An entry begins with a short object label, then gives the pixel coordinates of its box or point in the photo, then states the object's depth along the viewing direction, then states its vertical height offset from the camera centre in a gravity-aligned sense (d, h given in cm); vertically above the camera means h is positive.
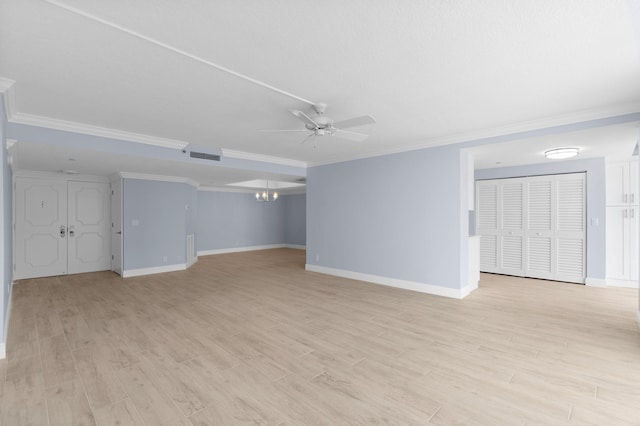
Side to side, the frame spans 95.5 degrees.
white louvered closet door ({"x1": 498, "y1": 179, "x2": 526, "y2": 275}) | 634 -36
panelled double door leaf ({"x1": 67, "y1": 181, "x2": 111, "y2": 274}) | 680 -34
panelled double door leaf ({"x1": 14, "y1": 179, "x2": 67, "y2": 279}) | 619 -33
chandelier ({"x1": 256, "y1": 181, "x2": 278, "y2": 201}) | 940 +61
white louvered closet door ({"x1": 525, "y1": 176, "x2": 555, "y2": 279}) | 602 -33
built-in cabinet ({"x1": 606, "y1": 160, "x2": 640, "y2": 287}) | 530 -20
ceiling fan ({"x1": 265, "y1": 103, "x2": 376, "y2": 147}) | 302 +99
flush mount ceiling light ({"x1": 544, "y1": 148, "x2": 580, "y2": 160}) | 480 +100
